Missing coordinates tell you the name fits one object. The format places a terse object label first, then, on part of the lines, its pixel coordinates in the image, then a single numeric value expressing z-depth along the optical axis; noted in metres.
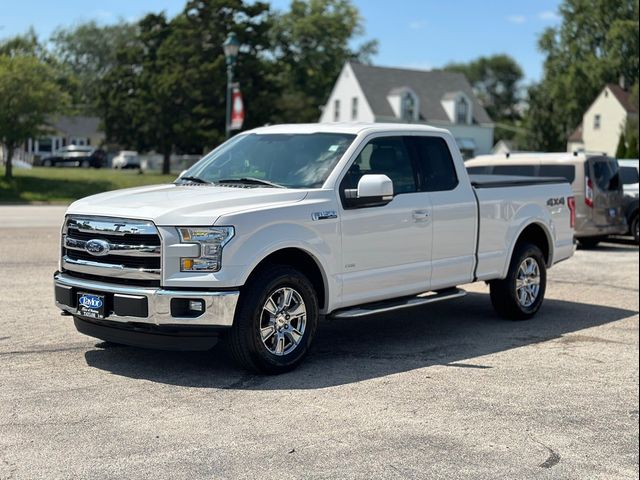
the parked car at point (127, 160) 72.31
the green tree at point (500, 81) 132.62
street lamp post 25.02
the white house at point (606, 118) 68.12
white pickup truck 6.63
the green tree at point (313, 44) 87.44
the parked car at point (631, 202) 19.80
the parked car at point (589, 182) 17.53
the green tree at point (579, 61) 73.12
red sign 24.91
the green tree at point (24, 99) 33.78
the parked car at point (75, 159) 68.75
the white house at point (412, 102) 65.62
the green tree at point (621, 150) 54.53
